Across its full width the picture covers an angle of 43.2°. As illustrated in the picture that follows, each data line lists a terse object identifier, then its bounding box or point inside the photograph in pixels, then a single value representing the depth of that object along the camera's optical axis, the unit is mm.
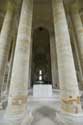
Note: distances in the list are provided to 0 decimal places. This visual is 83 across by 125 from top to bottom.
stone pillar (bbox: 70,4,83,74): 6512
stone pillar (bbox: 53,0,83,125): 3516
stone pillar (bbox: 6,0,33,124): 3533
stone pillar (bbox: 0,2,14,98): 5693
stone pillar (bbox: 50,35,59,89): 11188
